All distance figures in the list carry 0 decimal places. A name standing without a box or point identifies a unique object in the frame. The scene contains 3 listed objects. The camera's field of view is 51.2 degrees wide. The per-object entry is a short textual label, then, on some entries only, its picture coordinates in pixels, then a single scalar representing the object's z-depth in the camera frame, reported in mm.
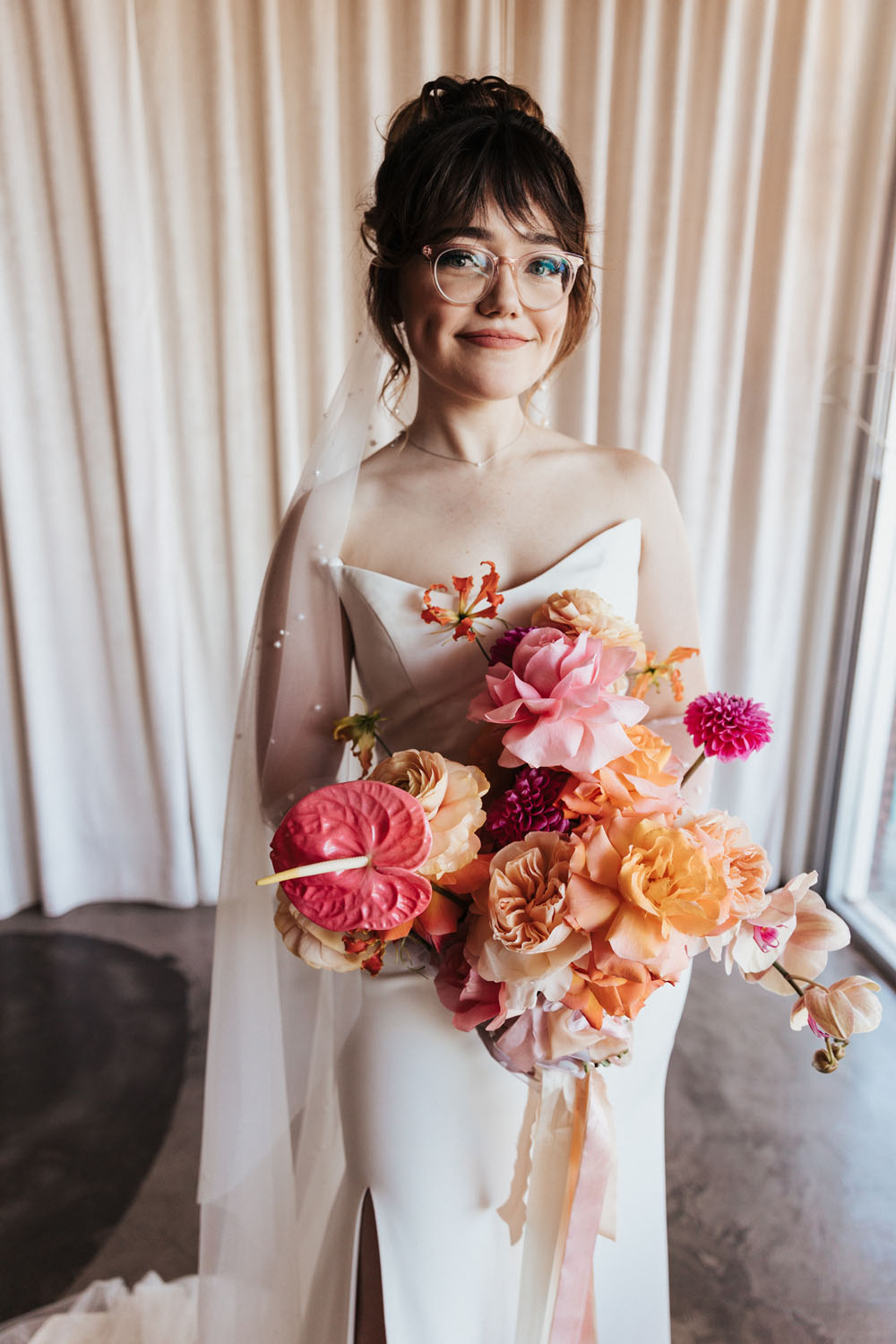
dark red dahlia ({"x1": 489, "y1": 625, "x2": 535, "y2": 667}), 1034
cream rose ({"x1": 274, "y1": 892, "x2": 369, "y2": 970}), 861
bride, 1171
